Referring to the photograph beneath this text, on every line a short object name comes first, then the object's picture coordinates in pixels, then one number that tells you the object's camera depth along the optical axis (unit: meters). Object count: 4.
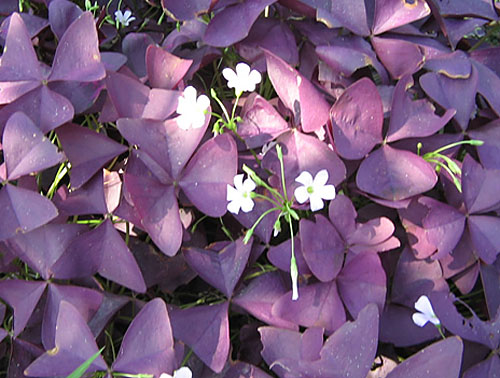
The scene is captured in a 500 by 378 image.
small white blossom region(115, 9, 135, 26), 0.40
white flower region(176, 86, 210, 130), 0.30
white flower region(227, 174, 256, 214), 0.28
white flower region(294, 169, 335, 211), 0.28
